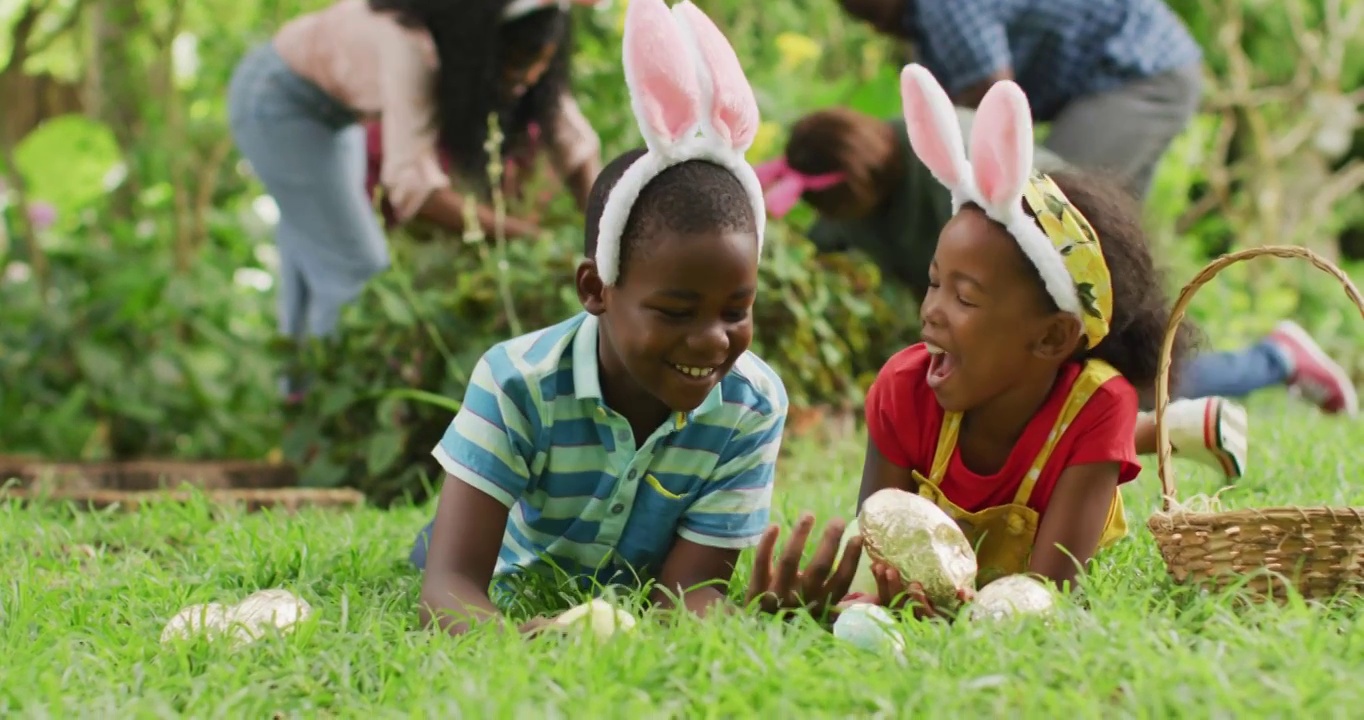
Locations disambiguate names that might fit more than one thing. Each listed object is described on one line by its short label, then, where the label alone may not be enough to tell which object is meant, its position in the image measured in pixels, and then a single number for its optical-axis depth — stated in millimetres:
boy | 2246
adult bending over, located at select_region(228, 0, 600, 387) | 4406
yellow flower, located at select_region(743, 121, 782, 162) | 5586
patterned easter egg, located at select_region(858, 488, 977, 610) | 2230
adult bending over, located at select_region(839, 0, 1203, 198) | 4594
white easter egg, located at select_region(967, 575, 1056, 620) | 2125
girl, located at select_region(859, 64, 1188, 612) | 2359
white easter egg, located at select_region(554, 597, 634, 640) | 2041
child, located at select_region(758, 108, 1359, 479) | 4414
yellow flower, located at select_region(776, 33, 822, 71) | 6336
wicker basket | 2229
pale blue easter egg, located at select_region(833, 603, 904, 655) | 2021
